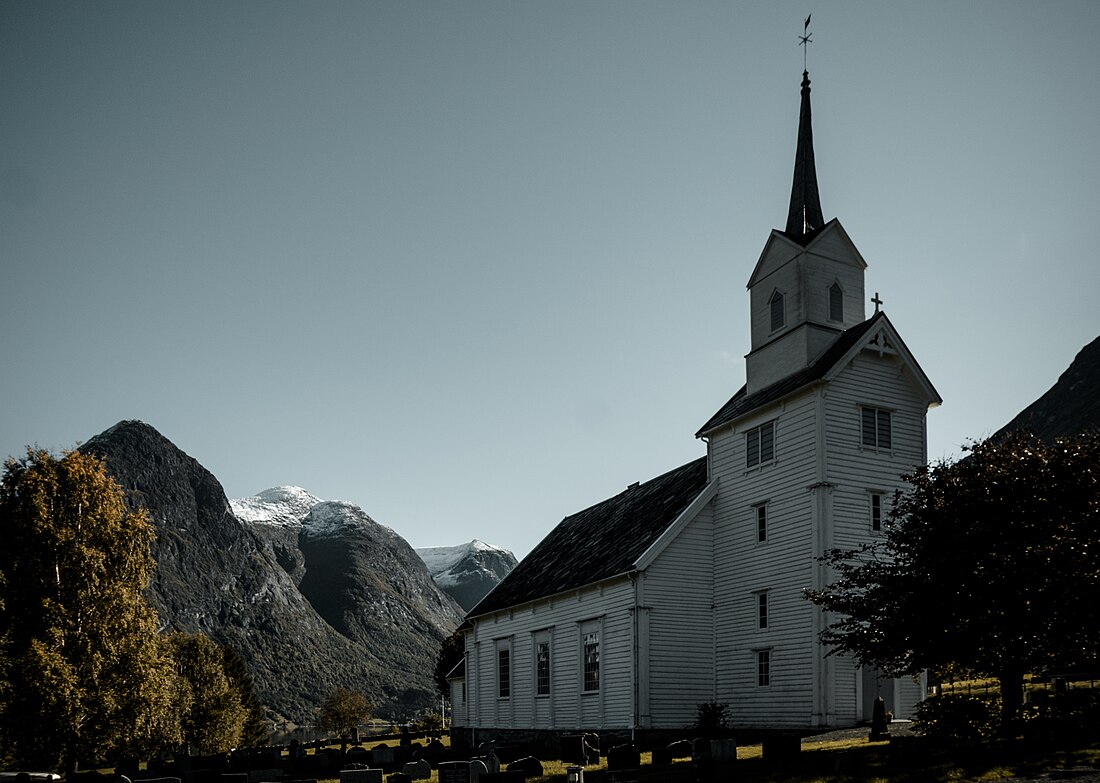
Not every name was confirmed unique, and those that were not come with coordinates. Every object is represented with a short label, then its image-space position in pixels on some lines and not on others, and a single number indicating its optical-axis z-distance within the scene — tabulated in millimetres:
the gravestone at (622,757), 21875
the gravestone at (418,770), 25938
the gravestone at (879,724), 25866
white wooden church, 31031
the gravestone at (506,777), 19234
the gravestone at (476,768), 22438
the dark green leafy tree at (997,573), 21484
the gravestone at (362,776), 22016
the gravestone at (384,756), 34281
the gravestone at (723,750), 21828
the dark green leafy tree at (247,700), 71419
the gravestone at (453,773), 22281
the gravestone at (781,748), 21359
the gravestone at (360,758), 34719
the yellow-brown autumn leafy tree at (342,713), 81250
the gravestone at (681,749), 25219
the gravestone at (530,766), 23859
